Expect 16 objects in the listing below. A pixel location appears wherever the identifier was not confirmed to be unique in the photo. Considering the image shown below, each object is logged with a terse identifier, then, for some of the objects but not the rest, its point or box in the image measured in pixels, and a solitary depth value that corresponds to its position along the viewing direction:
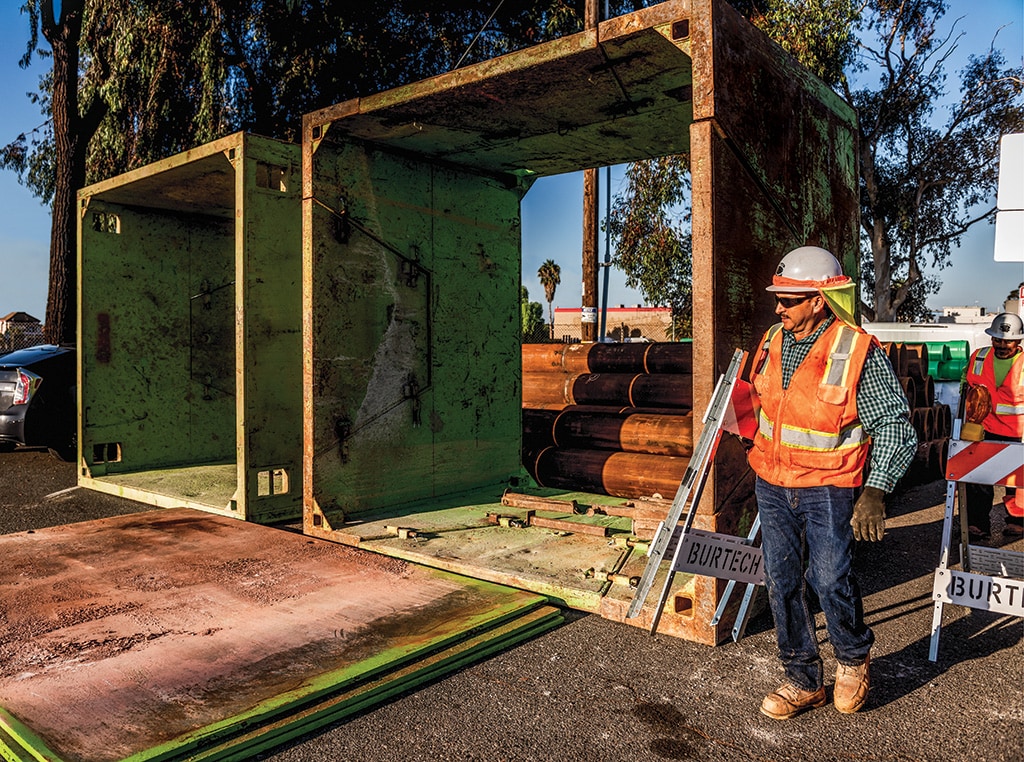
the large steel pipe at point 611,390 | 7.91
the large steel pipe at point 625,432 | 7.22
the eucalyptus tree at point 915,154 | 24.48
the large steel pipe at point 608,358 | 8.34
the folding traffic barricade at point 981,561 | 3.91
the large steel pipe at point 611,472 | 6.81
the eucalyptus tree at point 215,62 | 14.80
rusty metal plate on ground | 3.18
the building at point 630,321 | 46.22
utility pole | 15.40
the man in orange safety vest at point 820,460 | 3.19
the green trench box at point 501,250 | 4.23
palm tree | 69.50
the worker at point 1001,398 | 6.70
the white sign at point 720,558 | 3.36
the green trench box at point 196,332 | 6.81
